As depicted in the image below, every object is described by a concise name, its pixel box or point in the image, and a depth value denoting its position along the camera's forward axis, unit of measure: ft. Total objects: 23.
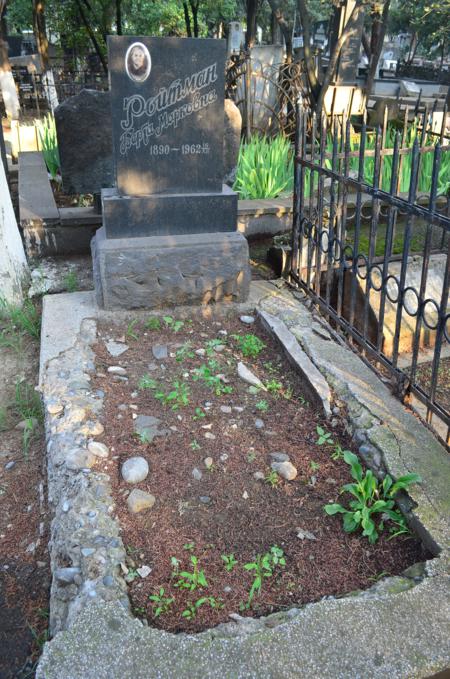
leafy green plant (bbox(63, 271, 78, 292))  15.02
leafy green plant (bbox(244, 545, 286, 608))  6.94
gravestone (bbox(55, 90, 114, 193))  18.54
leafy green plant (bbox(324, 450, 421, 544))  7.68
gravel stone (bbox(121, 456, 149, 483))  8.55
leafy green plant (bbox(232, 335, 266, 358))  11.92
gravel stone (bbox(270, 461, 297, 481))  8.76
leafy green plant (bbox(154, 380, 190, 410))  10.28
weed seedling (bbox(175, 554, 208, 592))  6.86
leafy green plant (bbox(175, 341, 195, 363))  11.71
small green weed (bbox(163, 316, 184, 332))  12.86
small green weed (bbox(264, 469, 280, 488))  8.64
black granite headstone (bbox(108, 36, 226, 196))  12.16
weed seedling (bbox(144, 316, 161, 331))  12.83
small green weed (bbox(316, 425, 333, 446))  9.43
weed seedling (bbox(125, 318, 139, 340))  12.49
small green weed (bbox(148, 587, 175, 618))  6.54
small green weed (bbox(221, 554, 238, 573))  7.16
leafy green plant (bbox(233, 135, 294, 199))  18.31
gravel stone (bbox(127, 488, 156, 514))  8.05
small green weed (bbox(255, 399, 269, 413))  10.27
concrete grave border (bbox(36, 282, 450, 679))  5.77
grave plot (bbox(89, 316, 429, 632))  6.97
